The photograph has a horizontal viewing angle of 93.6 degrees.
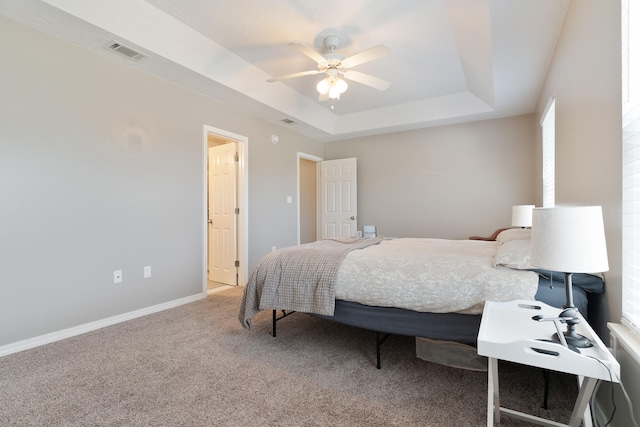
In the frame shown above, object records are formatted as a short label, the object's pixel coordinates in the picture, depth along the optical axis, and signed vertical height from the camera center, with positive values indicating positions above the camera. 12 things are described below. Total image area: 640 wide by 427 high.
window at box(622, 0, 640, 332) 1.15 +0.18
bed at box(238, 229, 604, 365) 1.72 -0.48
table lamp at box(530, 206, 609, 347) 1.05 -0.12
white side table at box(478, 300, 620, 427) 0.97 -0.49
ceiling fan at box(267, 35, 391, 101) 2.67 +1.34
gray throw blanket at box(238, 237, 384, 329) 2.11 -0.53
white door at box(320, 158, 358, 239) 5.52 +0.24
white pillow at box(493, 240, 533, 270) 1.75 -0.28
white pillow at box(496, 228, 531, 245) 2.24 -0.20
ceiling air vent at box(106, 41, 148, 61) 2.59 +1.43
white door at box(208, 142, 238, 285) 4.28 -0.04
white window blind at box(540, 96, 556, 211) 2.82 +0.58
